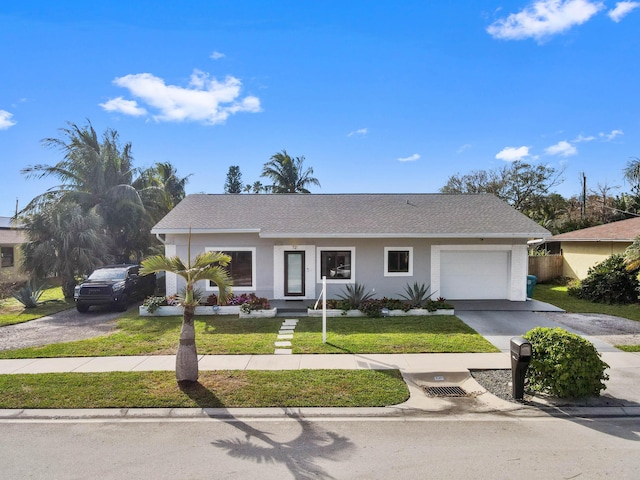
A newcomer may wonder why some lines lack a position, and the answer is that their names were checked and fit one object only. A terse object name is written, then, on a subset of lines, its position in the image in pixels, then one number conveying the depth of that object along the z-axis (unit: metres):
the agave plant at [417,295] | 12.88
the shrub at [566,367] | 5.99
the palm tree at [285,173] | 36.81
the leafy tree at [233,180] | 57.09
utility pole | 31.10
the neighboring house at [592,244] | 16.97
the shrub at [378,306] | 12.37
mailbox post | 6.03
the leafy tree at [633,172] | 21.83
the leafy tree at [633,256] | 12.40
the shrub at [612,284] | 14.66
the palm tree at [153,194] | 21.59
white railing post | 9.08
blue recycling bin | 15.40
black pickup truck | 13.66
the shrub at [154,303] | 12.88
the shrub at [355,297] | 12.73
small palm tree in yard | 6.66
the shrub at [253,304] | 12.47
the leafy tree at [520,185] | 35.91
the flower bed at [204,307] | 12.77
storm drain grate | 6.39
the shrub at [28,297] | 14.91
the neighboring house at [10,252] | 22.56
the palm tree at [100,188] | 19.98
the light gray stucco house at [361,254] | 14.40
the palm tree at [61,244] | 17.09
